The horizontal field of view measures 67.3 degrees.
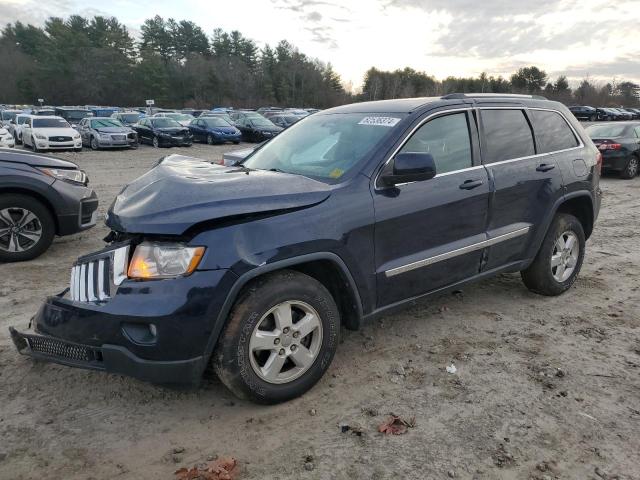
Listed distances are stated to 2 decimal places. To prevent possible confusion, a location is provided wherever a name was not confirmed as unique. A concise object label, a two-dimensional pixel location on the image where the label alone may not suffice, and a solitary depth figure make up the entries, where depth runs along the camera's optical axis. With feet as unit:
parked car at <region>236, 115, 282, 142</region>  81.00
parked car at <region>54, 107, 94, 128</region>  96.32
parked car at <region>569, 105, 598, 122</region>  168.42
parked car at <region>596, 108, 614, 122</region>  170.37
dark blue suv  8.36
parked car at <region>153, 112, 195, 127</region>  93.20
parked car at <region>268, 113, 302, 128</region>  95.11
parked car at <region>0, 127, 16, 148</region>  53.44
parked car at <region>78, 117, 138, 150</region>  67.51
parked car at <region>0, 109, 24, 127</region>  88.80
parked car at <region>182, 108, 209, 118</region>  135.03
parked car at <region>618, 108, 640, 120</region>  174.89
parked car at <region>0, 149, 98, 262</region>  17.63
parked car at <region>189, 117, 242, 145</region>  77.97
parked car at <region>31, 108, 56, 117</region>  87.12
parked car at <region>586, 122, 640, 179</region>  42.68
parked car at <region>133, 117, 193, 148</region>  73.05
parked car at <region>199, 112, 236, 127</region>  85.22
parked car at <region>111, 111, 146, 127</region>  88.43
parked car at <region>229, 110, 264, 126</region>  85.76
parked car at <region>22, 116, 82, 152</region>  61.16
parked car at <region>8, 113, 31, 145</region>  68.54
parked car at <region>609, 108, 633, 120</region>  171.32
